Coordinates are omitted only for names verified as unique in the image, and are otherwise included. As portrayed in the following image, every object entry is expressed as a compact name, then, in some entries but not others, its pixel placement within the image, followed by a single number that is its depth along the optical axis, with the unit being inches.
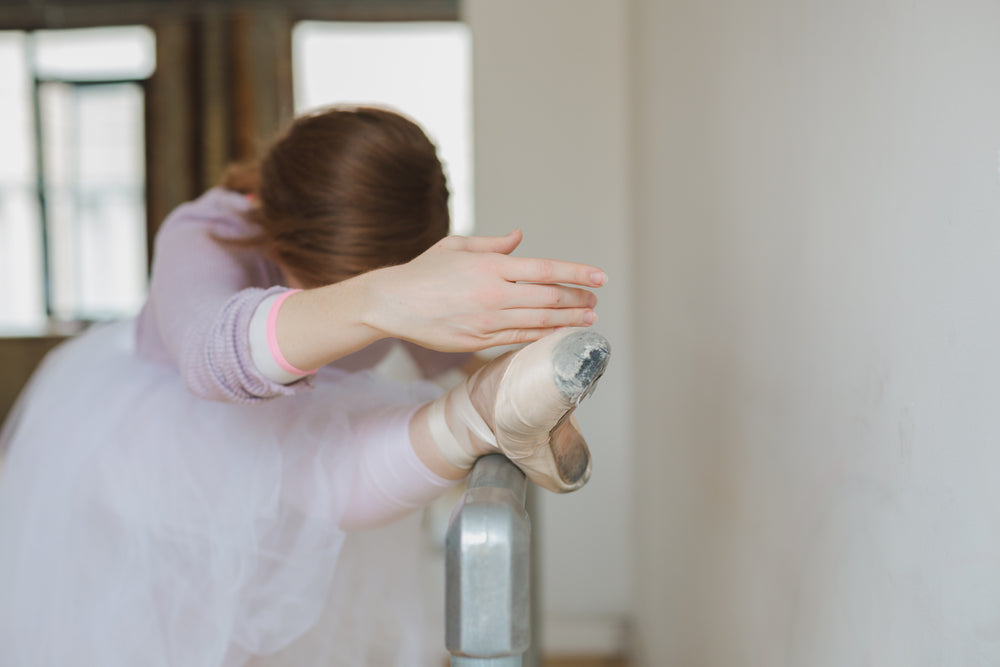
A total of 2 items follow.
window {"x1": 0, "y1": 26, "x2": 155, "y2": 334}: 203.8
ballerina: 24.0
